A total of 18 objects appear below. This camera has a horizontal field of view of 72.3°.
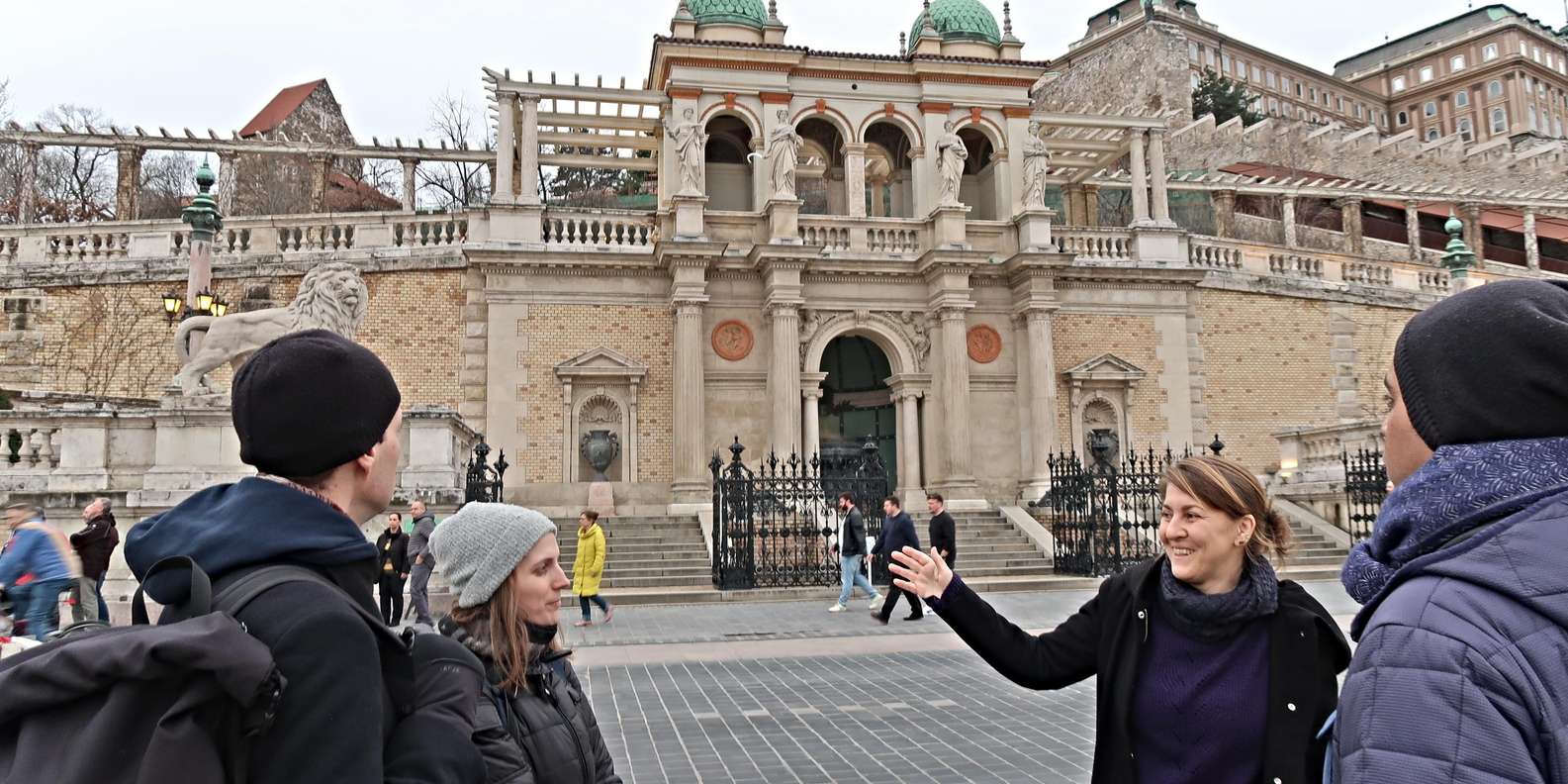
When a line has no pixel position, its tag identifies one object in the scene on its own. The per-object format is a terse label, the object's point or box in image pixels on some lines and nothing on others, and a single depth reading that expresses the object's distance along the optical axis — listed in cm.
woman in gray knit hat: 275
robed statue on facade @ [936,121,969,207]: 2556
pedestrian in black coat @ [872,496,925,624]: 1377
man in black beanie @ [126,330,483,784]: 164
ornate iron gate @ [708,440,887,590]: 1780
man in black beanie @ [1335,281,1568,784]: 153
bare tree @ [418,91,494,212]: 4734
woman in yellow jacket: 1341
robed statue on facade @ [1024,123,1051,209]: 2617
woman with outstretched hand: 290
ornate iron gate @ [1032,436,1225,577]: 1888
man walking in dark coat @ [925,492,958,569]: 1425
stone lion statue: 1378
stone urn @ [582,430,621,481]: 2420
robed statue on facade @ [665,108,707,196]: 2433
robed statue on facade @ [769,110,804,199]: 2464
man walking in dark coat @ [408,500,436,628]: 1174
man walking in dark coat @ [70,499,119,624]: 1028
